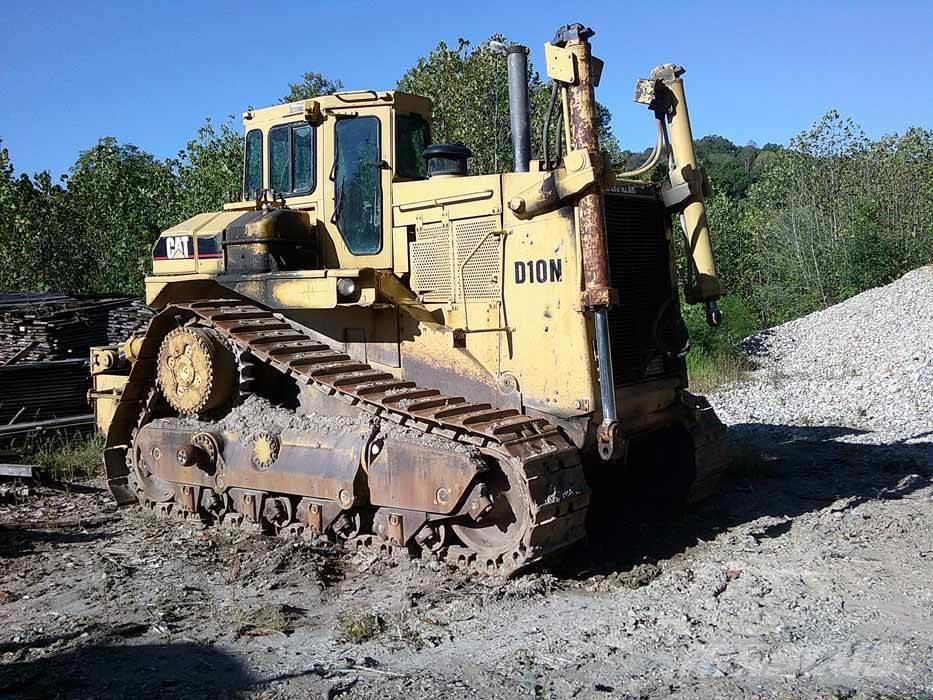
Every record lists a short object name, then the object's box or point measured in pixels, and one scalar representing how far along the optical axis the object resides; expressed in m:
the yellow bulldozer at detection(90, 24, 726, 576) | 6.34
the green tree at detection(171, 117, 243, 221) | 22.69
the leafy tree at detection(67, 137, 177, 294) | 23.59
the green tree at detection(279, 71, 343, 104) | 38.00
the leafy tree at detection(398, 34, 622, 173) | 22.64
